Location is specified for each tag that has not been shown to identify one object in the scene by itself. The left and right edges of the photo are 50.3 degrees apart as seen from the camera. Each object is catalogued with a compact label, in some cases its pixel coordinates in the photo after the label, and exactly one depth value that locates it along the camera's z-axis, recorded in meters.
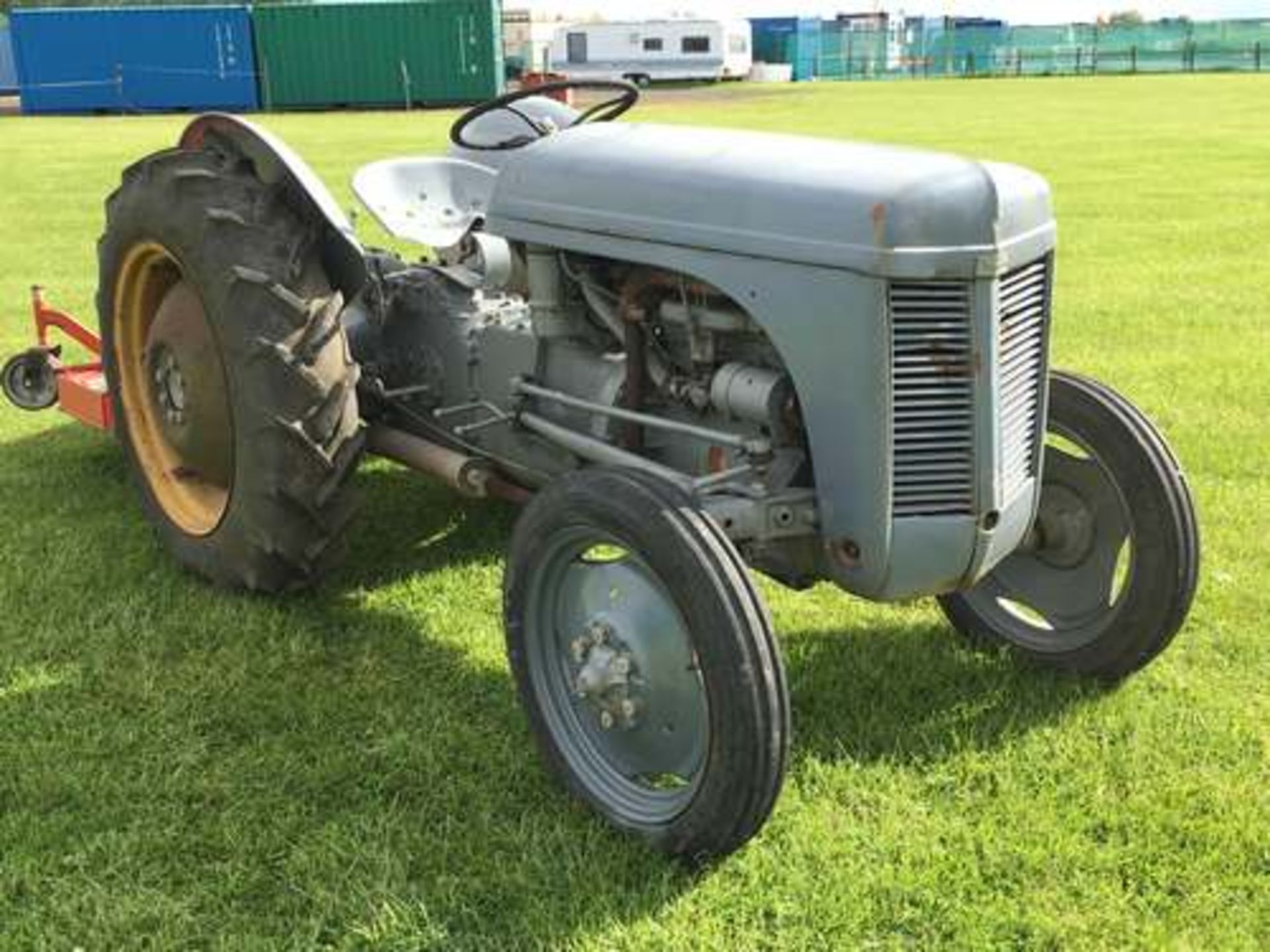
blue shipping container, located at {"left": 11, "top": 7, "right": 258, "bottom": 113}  31.12
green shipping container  31.33
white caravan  46.44
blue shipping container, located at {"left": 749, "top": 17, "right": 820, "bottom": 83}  55.47
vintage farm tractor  2.54
